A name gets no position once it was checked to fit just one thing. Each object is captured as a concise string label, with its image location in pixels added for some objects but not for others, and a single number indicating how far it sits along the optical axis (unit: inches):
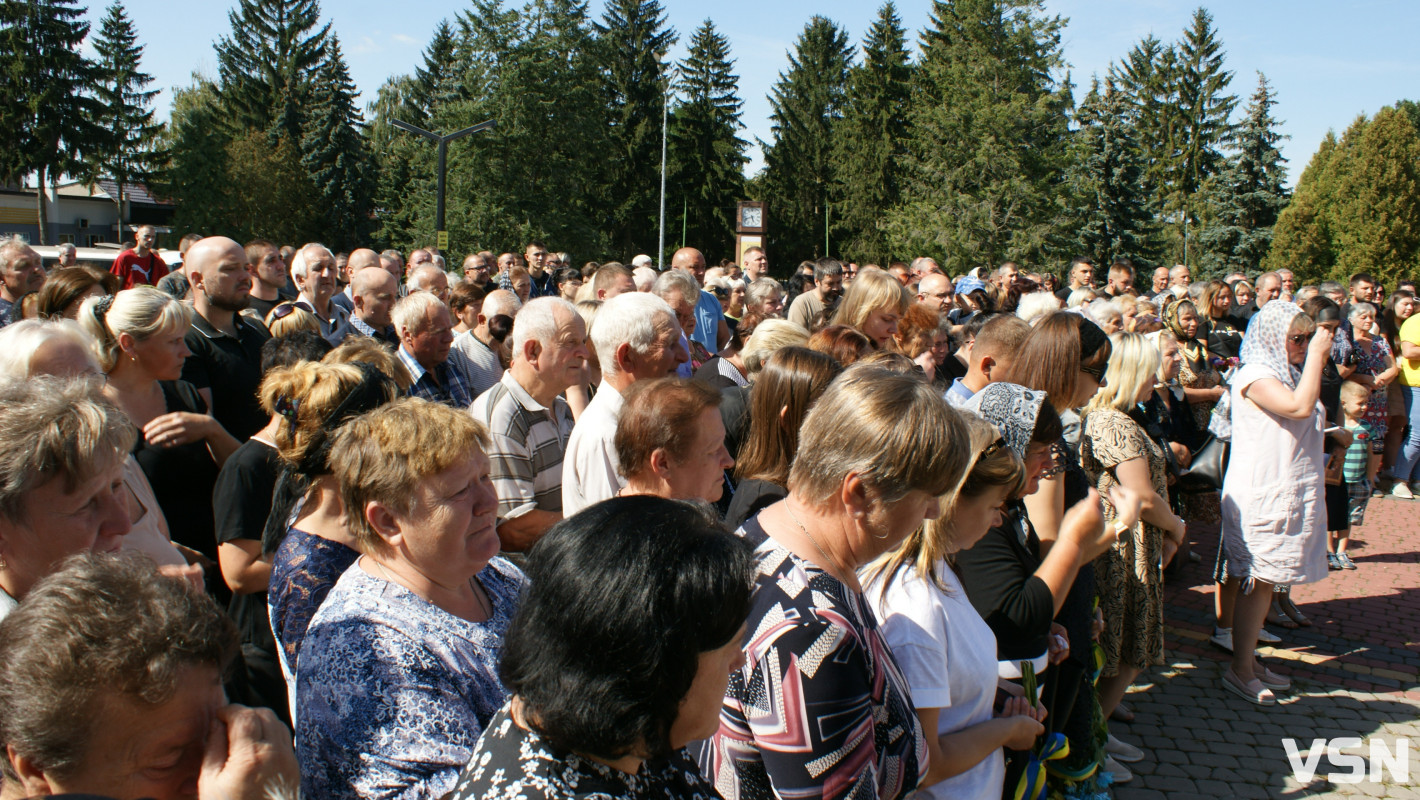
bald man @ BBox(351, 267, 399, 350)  229.0
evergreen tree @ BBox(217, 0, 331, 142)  1927.9
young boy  314.5
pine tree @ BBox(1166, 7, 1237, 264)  1876.2
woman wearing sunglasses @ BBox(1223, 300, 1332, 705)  198.8
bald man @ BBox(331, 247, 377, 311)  277.2
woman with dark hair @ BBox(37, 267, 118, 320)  175.8
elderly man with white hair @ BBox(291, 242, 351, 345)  262.7
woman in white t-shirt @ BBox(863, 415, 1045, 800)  86.2
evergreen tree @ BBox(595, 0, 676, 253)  1883.6
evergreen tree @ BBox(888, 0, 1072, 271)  1455.5
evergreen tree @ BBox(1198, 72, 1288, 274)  1529.3
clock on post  730.2
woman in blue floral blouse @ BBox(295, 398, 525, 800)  65.7
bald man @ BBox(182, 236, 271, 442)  177.8
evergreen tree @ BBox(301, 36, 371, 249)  1801.2
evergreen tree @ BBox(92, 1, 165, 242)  1782.7
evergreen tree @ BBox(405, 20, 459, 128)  2213.3
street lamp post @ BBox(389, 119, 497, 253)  826.2
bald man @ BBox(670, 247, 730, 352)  306.3
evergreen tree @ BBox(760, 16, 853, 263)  1982.0
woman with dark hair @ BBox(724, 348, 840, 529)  125.9
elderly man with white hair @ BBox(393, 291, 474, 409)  187.9
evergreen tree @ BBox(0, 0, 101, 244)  1648.6
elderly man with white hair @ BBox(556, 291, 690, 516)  132.8
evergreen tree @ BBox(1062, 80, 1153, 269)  1422.2
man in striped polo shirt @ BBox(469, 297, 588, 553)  141.9
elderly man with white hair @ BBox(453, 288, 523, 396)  230.2
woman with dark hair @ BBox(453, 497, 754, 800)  49.2
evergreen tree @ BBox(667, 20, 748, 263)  1998.0
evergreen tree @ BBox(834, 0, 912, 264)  1854.1
